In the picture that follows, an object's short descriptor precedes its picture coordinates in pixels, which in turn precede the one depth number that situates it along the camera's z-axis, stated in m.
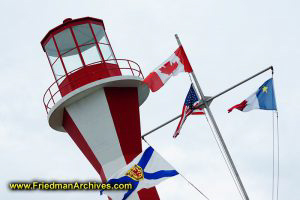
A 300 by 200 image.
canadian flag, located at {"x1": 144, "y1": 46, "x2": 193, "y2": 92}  16.77
